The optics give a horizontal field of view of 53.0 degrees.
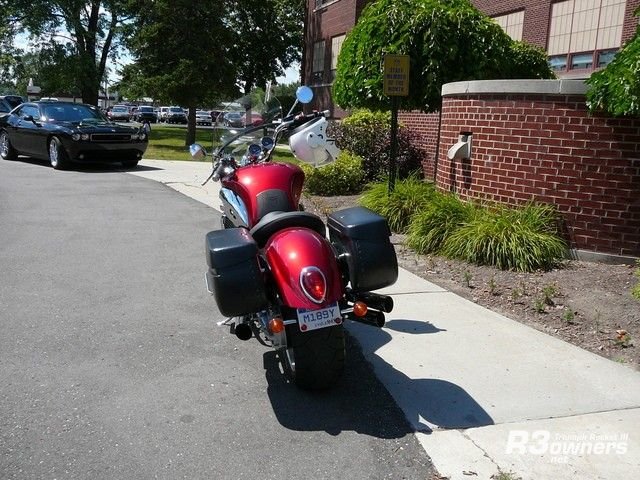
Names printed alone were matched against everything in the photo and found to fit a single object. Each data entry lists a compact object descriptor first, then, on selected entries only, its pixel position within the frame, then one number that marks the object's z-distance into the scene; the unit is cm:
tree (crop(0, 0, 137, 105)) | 2767
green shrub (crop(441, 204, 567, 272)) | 648
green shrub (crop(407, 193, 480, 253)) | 729
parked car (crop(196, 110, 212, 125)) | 4522
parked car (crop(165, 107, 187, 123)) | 5125
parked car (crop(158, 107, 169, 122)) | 5198
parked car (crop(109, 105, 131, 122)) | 4981
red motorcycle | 345
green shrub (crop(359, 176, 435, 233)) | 845
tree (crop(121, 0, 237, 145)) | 2031
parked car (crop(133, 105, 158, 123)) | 4490
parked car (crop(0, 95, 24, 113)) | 2184
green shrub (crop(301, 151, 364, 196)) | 1130
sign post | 838
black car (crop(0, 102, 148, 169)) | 1353
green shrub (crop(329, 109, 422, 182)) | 1234
